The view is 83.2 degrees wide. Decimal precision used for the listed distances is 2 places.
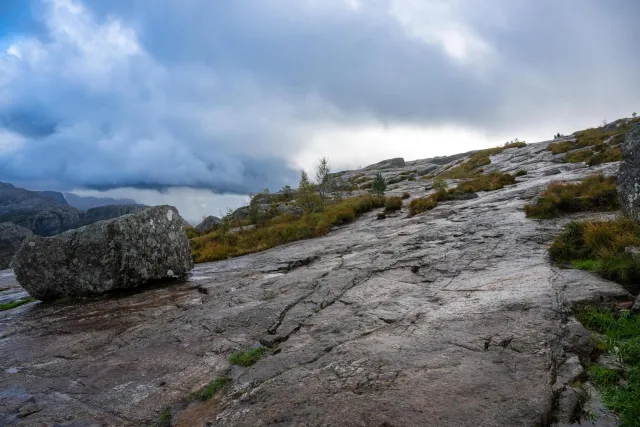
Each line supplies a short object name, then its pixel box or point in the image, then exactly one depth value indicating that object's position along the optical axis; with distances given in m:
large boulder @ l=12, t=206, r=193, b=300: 11.70
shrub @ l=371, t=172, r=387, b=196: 33.38
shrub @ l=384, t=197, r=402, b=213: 23.61
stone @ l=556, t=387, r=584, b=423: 3.71
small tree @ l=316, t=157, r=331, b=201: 36.09
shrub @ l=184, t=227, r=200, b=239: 34.69
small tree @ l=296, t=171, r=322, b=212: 30.88
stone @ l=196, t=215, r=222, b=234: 36.94
